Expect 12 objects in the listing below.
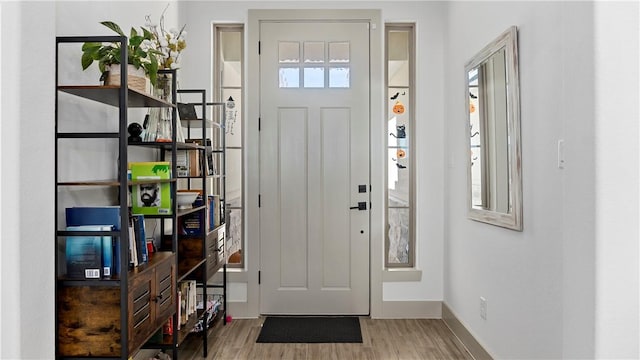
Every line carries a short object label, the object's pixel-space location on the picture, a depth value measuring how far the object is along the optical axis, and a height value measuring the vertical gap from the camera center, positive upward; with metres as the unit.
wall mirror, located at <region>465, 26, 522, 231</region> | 2.44 +0.32
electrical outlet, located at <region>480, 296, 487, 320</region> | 2.91 -0.79
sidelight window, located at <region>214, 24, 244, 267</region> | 3.92 +0.58
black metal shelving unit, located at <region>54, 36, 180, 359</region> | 1.80 -0.44
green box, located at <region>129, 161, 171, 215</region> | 2.43 -0.06
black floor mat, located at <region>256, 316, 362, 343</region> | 3.37 -1.12
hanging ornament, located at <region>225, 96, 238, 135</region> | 3.92 +0.60
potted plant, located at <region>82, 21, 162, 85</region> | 1.96 +0.59
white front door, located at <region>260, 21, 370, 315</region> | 3.88 +0.15
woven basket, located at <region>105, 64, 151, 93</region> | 1.95 +0.49
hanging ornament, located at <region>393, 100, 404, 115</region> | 3.96 +0.69
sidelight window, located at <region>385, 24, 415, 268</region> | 3.96 +0.35
